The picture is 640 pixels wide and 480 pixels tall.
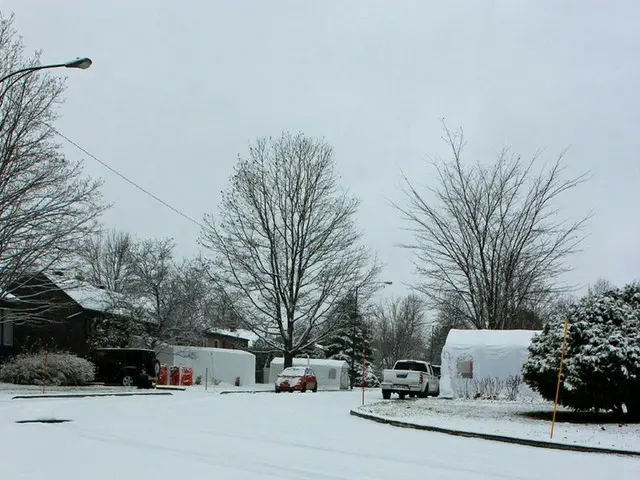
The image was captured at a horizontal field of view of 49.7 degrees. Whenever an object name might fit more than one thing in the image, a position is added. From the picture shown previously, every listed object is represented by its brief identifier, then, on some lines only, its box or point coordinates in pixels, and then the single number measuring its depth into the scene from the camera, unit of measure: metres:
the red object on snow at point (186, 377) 44.25
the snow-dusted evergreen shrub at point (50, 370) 31.06
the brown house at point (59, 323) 39.47
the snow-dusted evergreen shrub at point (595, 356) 17.61
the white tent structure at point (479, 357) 31.00
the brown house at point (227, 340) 67.95
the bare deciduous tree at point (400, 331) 98.00
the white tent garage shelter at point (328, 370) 59.16
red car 40.41
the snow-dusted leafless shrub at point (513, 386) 30.06
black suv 35.25
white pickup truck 32.15
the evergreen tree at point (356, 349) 71.62
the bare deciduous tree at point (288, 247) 49.22
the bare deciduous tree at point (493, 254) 36.41
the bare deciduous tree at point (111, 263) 71.85
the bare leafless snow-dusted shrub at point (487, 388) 30.64
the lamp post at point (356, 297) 48.72
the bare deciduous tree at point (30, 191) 26.84
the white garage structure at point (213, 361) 47.38
